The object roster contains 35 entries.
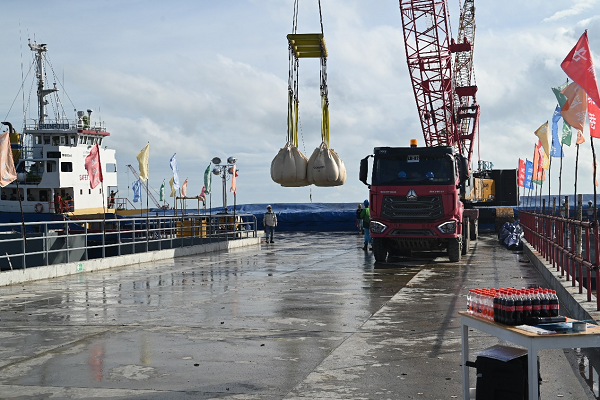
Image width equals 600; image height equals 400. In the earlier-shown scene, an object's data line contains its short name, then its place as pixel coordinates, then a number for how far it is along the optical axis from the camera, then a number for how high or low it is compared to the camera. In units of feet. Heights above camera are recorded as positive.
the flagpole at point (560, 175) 79.27 +2.65
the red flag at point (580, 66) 31.89 +5.79
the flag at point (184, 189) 151.27 +3.10
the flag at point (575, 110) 45.01 +5.51
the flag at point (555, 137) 80.01 +6.97
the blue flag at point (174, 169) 109.40 +5.21
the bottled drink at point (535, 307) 17.64 -2.57
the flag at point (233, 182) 130.52 +3.79
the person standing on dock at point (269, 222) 118.01 -3.10
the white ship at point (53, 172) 176.96 +8.17
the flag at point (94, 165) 87.81 +4.81
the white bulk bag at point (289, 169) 57.26 +2.61
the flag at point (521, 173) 134.21 +4.91
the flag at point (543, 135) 86.33 +7.59
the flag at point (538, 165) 103.93 +4.96
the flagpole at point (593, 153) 36.94 +2.37
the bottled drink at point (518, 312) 17.34 -2.65
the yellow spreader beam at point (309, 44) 58.85 +12.86
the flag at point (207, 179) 134.62 +4.59
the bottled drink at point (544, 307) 17.79 -2.60
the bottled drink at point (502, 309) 17.49 -2.62
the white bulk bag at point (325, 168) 56.18 +2.60
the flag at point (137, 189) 214.07 +4.54
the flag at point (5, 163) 59.11 +3.50
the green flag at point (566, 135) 75.61 +6.60
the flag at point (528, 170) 130.31 +5.27
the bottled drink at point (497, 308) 17.72 -2.63
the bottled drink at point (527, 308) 17.44 -2.58
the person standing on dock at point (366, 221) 89.97 -2.37
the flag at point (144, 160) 95.71 +5.78
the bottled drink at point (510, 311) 17.30 -2.62
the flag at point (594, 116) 48.07 +5.49
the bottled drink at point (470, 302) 19.61 -2.74
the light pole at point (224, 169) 130.21 +6.22
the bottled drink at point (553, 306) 17.93 -2.60
